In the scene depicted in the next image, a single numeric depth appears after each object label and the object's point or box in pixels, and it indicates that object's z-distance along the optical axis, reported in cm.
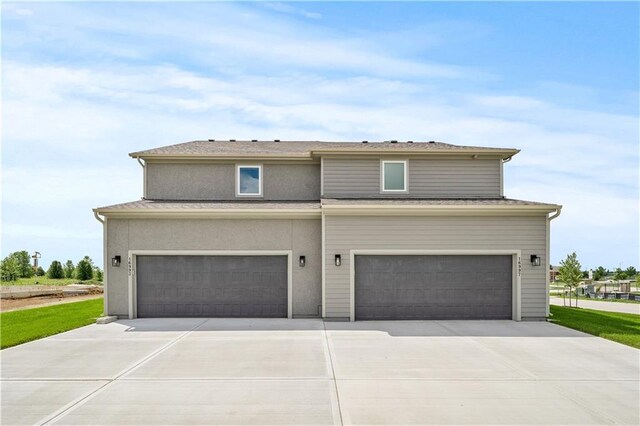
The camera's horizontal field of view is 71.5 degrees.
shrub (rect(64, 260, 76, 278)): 5025
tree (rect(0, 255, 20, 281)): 4580
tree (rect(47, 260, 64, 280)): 4700
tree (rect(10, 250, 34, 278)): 5214
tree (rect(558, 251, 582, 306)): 2288
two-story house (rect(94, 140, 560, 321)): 1284
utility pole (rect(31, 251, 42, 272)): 5056
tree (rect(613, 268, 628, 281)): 6038
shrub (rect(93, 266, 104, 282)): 4328
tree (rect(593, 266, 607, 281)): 6843
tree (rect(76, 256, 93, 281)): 4284
